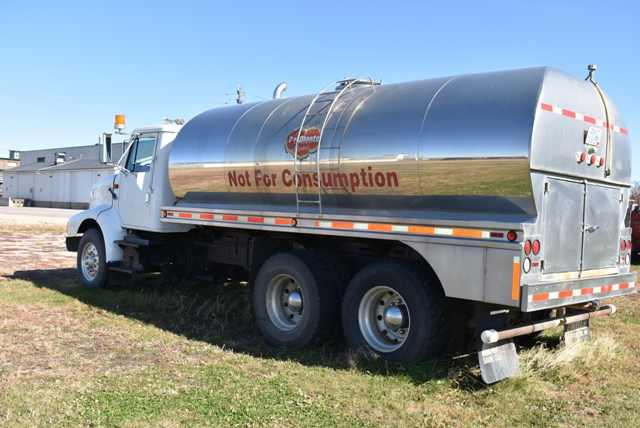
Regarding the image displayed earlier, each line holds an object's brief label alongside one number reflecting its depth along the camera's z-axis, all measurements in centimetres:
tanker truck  555
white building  5119
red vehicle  1652
